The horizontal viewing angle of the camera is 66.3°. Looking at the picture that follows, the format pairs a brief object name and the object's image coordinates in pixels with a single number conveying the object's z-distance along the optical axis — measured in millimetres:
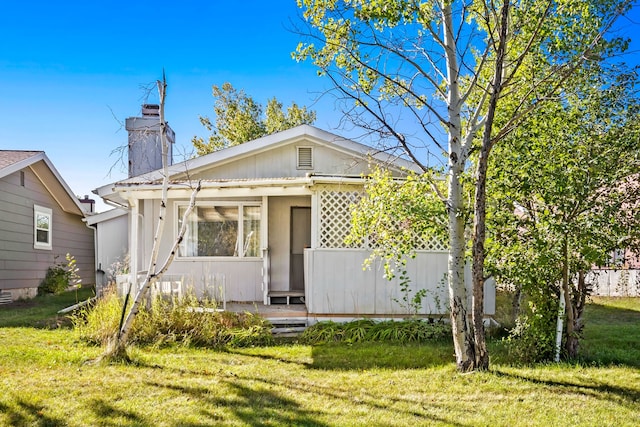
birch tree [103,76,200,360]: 6000
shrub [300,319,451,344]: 7746
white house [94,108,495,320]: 9016
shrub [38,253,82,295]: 14602
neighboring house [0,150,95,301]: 12844
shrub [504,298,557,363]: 6109
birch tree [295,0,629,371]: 5617
